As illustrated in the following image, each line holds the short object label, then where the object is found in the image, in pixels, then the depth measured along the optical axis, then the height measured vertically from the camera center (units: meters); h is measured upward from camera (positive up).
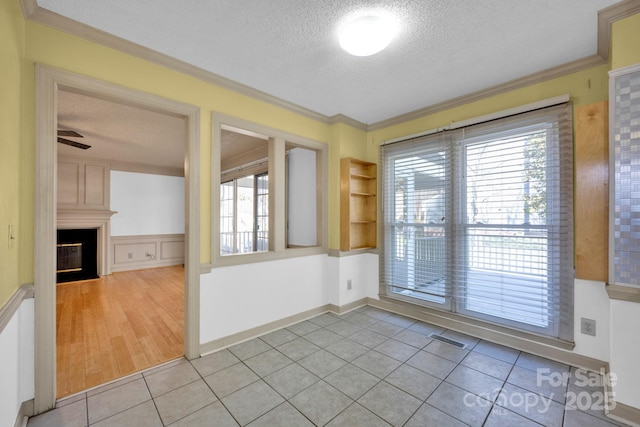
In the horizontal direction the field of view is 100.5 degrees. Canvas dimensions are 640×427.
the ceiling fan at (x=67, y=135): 3.58 +1.07
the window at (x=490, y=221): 2.35 -0.08
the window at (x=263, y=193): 2.76 +0.33
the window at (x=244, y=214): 5.41 -0.02
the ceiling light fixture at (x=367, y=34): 1.76 +1.23
